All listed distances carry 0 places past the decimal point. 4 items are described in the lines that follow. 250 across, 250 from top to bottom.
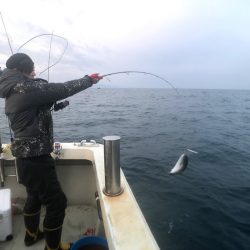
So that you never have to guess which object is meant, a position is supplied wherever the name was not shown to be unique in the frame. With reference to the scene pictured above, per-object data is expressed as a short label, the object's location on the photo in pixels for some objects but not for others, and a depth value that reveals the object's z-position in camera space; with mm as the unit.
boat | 1815
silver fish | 4005
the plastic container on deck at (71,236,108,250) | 2586
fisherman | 2355
